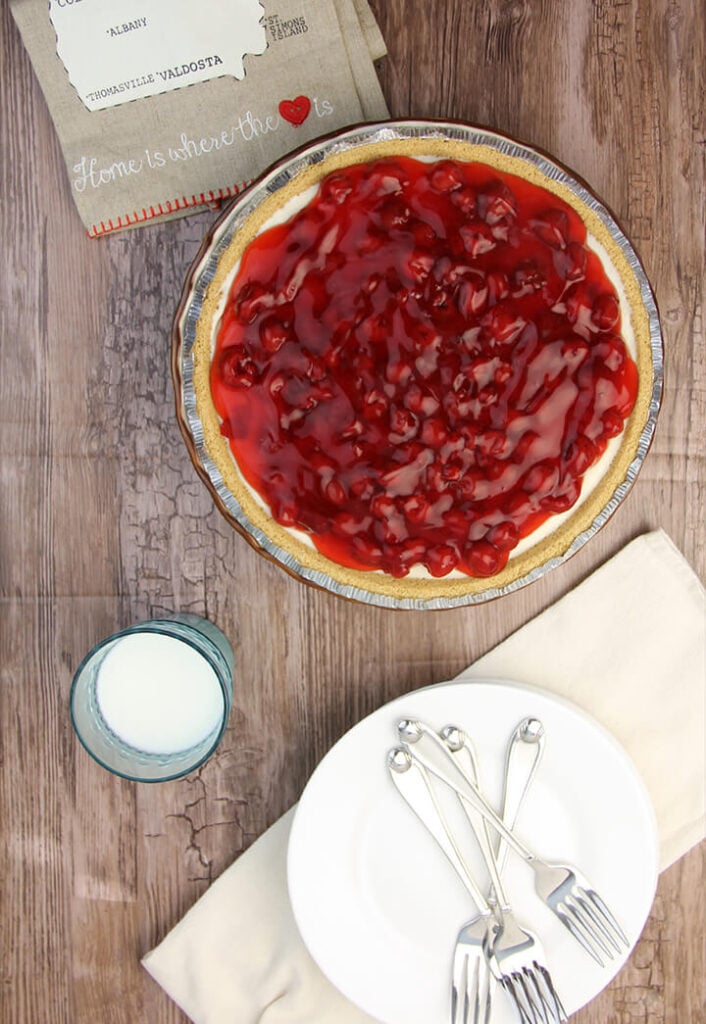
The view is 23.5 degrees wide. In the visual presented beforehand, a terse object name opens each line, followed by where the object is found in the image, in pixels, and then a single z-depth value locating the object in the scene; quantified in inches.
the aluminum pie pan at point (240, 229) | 32.8
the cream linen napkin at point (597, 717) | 35.8
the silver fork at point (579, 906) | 35.1
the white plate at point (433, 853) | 34.8
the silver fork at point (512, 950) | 34.9
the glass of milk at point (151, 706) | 34.7
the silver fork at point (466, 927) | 34.9
